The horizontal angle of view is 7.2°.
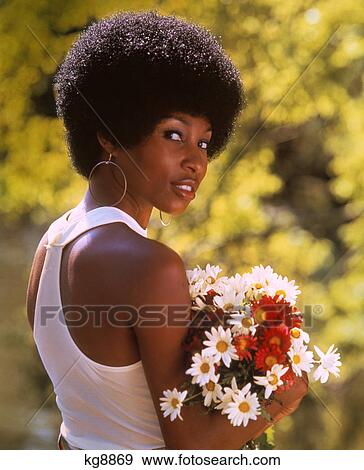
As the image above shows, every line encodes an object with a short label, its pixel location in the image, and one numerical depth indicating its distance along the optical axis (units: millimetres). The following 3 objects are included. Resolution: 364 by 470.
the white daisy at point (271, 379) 3844
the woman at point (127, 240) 3807
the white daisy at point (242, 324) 3870
